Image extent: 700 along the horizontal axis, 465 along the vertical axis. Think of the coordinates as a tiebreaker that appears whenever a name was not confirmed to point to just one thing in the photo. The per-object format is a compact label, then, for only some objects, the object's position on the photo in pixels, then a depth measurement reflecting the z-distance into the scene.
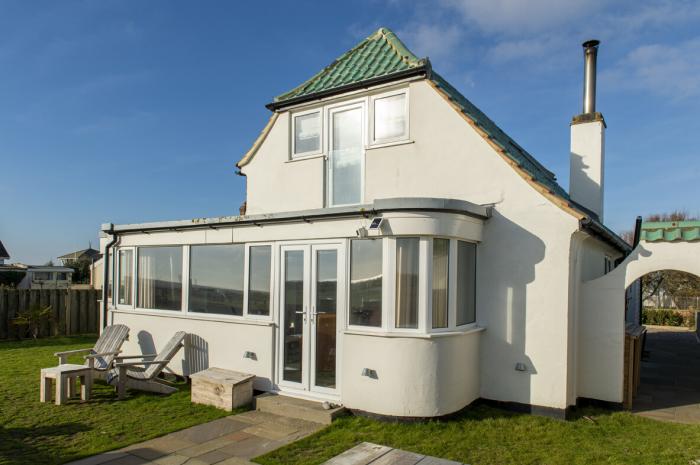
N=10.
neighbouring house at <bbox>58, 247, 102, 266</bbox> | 62.96
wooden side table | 7.82
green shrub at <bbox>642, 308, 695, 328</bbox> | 24.92
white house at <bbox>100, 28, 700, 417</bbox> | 6.92
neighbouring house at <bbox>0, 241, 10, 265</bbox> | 48.53
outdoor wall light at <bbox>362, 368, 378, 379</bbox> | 6.88
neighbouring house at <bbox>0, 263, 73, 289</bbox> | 37.06
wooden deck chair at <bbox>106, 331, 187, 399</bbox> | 8.22
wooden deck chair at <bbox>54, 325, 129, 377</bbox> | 8.94
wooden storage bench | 7.48
